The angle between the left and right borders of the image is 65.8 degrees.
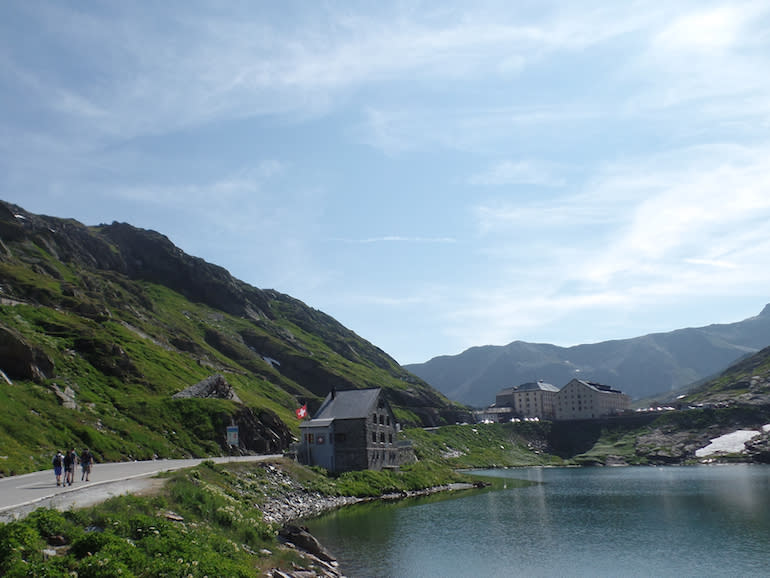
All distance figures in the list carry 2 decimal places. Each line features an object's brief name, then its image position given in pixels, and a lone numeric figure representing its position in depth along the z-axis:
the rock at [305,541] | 38.09
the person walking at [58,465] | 36.50
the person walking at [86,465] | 40.98
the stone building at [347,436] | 83.50
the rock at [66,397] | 61.06
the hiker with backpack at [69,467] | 37.31
